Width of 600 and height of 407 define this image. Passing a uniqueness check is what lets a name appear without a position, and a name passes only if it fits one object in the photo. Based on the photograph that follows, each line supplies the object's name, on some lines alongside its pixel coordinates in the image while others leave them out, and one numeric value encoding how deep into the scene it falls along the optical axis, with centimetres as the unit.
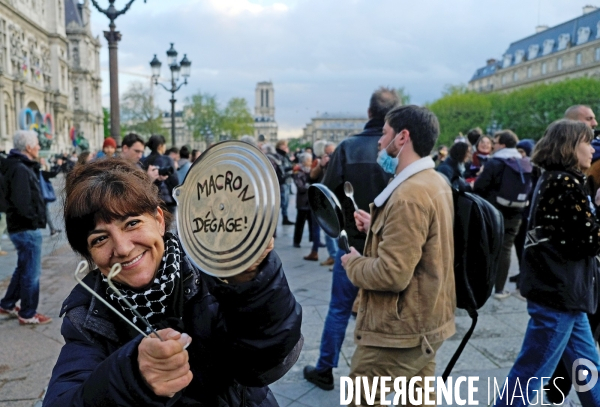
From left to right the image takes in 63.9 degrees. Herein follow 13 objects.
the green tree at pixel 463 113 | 6172
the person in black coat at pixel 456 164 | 622
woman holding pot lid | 116
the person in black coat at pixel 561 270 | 268
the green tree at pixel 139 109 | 4928
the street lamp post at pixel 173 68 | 1611
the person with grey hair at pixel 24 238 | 487
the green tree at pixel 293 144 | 11894
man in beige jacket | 229
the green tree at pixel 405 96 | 6939
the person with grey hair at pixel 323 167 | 628
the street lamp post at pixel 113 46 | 970
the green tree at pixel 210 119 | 5341
